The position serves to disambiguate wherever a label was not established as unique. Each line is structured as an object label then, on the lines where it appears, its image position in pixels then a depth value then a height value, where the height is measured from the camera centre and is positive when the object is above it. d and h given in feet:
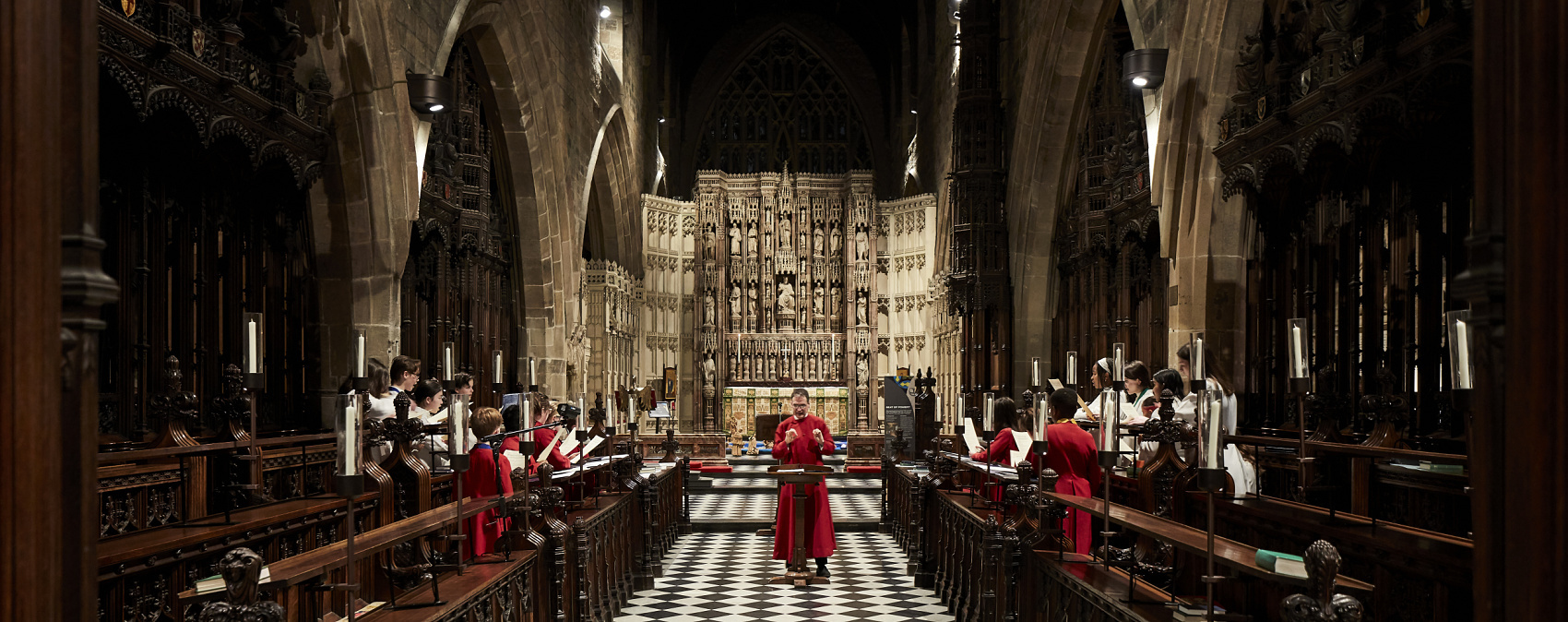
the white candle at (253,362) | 17.66 -0.54
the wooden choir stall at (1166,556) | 11.41 -3.06
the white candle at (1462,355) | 9.54 -0.28
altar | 77.61 -5.62
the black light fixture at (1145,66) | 30.37 +7.28
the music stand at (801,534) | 29.14 -5.78
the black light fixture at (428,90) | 31.89 +7.04
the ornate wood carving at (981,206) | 50.34 +5.64
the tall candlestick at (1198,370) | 14.03 -0.59
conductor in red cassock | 29.94 -4.60
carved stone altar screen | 78.33 +3.52
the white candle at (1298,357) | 15.12 -0.46
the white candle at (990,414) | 23.22 -1.90
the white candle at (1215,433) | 10.96 -1.11
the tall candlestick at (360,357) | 16.03 -0.43
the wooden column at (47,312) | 5.45 +0.09
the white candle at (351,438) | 10.65 -1.09
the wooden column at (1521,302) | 5.62 +0.12
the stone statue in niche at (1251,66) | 26.12 +6.33
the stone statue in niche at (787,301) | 79.00 +1.87
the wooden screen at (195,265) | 22.26 +1.57
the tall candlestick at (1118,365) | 23.16 -0.84
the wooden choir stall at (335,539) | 13.11 -3.16
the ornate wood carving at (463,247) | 37.96 +3.12
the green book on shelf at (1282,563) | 9.10 -2.06
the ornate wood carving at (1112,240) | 36.37 +3.17
